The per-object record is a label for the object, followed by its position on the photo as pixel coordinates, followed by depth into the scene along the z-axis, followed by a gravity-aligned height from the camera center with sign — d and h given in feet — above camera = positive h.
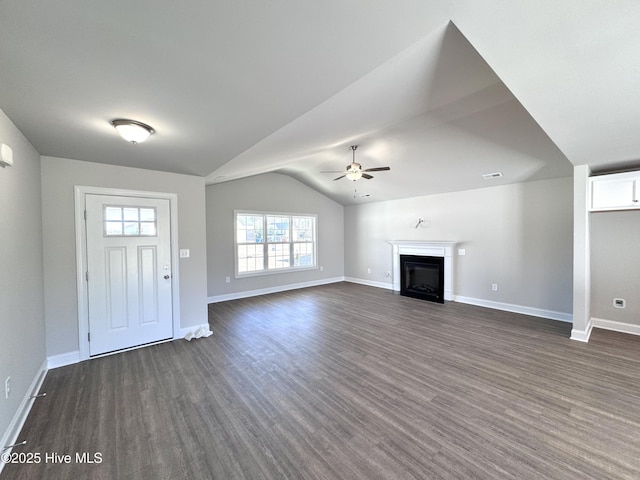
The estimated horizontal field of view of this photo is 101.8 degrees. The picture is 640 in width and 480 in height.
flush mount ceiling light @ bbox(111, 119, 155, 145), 6.80 +2.93
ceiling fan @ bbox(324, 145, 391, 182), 14.51 +3.66
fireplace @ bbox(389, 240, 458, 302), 19.11 -1.45
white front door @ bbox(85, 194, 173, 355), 10.63 -1.37
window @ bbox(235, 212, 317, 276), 21.06 -0.41
